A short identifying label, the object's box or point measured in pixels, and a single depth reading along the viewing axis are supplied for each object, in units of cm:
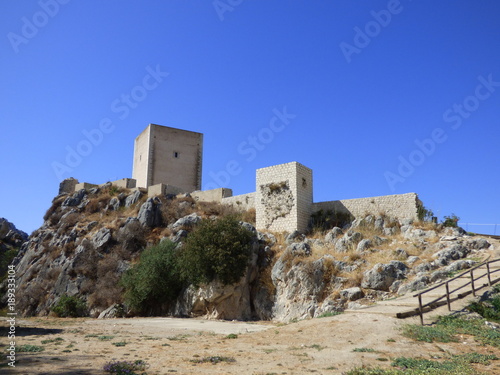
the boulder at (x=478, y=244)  1809
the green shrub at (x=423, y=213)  2095
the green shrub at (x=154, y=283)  2248
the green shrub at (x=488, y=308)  1173
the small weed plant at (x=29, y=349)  937
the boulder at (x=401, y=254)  1831
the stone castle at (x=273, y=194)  2245
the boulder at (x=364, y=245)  1986
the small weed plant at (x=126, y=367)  706
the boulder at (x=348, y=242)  2055
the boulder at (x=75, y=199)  3697
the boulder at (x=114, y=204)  3384
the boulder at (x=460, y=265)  1611
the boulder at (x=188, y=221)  2645
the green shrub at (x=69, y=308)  2416
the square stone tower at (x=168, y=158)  3603
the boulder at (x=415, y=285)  1571
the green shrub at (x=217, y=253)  2056
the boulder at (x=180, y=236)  2495
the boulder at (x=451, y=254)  1712
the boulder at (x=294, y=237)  2243
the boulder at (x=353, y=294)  1686
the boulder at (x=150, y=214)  2973
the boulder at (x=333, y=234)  2175
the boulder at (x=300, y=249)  2058
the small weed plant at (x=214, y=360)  812
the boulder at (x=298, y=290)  1852
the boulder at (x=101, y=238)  2895
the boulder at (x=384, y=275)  1683
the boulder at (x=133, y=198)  3341
